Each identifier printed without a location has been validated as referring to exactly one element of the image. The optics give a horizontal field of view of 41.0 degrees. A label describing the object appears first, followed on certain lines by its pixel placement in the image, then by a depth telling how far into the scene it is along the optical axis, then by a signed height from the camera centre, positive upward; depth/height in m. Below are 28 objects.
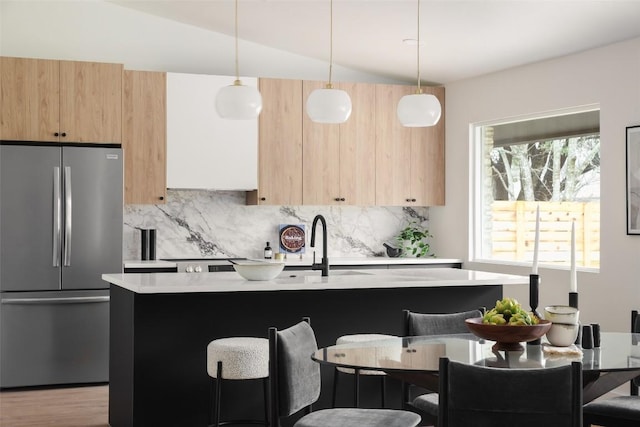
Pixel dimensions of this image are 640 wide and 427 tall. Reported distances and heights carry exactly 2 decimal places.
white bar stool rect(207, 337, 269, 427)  4.05 -0.67
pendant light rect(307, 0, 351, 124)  4.57 +0.63
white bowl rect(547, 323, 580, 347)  3.22 -0.42
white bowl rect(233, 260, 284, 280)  4.66 -0.26
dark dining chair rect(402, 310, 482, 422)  3.81 -0.46
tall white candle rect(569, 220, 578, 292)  3.03 -0.17
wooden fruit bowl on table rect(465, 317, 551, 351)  3.04 -0.39
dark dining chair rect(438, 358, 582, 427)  2.53 -0.52
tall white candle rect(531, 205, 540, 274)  3.02 -0.10
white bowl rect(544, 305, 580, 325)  3.21 -0.35
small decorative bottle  7.25 -0.26
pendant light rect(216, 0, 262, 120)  4.47 +0.63
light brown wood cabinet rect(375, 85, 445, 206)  7.48 +0.57
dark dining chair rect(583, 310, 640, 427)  3.32 -0.74
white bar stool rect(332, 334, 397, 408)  4.33 -0.77
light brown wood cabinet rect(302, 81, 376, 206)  7.23 +0.57
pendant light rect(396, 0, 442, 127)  4.56 +0.60
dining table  2.82 -0.47
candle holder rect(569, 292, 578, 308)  3.21 -0.29
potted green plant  7.74 -0.19
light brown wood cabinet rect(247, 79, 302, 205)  7.08 +0.65
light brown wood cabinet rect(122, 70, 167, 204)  6.64 +0.66
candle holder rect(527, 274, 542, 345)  3.20 -0.27
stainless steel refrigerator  6.04 -0.27
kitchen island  4.44 -0.53
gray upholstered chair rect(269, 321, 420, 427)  3.09 -0.63
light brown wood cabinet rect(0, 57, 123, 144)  6.18 +0.88
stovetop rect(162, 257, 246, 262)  6.87 -0.31
